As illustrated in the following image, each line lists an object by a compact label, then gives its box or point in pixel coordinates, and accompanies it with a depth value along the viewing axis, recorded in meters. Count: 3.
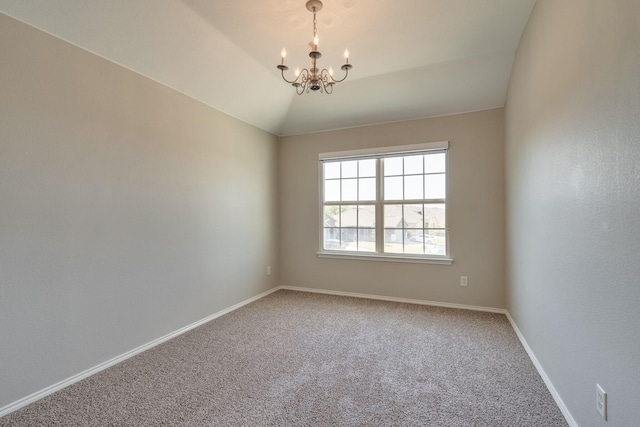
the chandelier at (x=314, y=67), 1.90
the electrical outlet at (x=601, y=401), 1.30
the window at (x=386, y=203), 3.81
